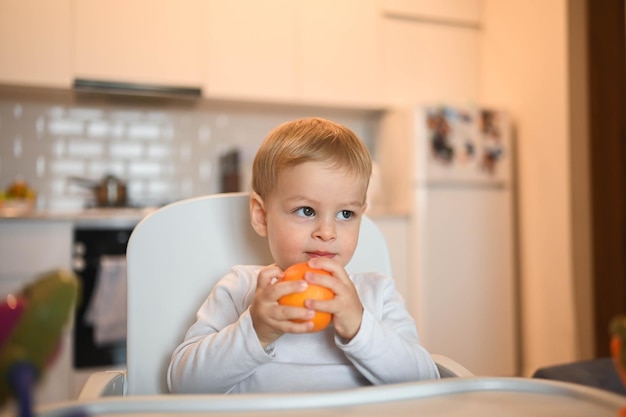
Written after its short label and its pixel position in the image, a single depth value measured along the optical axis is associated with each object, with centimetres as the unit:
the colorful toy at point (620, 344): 39
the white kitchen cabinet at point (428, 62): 335
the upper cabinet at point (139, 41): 281
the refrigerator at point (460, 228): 302
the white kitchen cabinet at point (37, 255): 241
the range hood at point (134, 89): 279
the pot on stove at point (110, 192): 301
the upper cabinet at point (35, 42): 269
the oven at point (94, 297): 251
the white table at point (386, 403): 57
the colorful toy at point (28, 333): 33
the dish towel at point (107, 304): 251
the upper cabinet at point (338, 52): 318
